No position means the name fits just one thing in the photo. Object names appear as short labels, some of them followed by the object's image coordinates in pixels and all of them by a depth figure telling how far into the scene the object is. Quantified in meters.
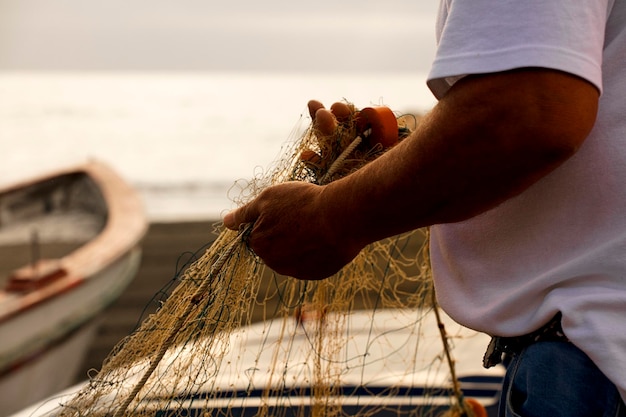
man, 1.40
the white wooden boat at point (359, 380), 1.89
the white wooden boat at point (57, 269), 5.55
